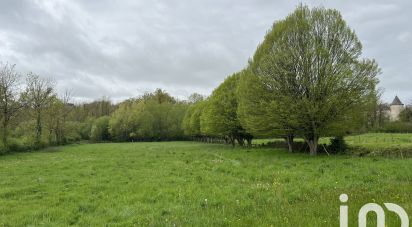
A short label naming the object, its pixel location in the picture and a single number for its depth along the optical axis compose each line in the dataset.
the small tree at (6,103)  52.62
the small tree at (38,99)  65.88
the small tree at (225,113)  53.81
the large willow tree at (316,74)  30.48
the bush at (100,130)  120.25
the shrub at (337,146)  34.91
